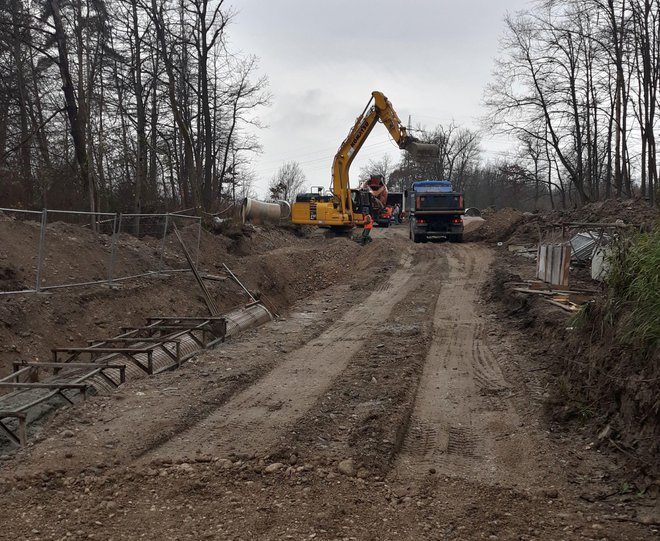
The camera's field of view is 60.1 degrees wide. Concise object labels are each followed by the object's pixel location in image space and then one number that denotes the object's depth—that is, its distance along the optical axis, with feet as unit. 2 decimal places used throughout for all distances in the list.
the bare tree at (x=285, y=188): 229.66
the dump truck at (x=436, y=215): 89.92
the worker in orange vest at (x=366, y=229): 88.12
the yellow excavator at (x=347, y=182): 78.69
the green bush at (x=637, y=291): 16.94
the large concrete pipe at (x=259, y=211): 101.24
